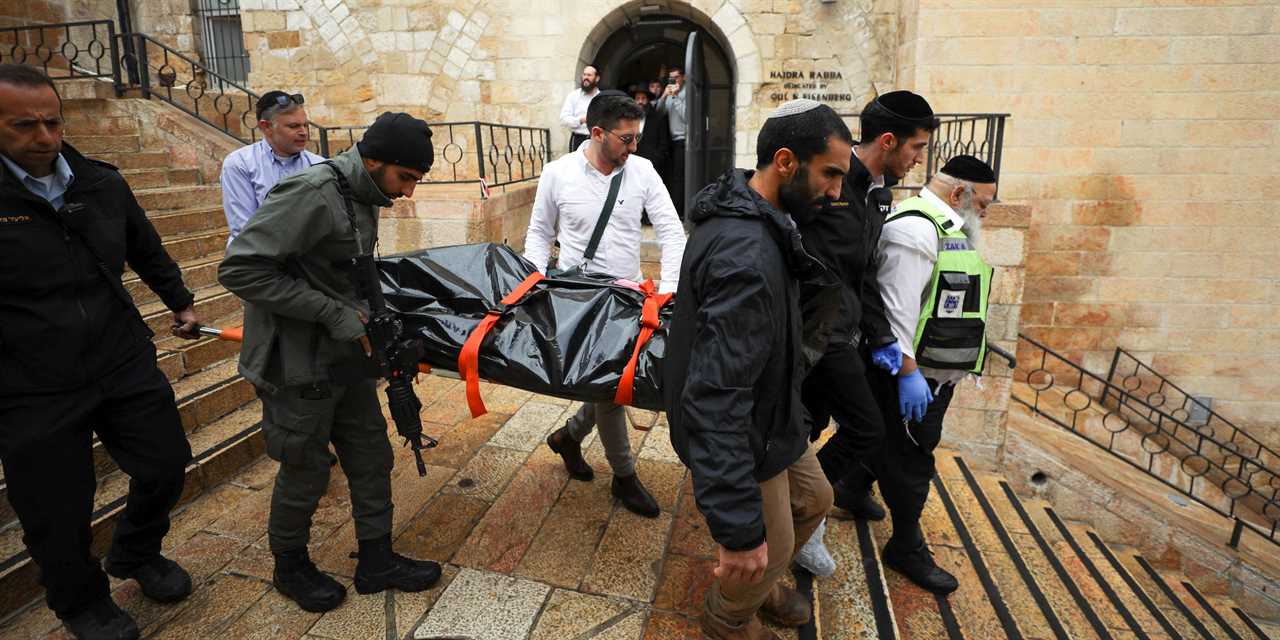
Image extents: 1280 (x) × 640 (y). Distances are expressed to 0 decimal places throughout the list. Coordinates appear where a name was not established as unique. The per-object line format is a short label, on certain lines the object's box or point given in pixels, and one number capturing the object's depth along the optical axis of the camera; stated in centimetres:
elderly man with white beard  275
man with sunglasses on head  344
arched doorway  902
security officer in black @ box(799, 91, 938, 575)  251
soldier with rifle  223
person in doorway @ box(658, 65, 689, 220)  805
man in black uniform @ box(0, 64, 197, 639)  217
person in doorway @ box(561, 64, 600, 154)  734
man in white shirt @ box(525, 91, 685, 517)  322
